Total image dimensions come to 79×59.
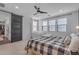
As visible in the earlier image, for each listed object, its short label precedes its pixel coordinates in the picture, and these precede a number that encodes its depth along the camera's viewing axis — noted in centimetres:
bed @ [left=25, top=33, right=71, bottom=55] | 171
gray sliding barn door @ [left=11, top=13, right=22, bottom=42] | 218
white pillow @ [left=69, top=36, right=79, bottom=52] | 167
